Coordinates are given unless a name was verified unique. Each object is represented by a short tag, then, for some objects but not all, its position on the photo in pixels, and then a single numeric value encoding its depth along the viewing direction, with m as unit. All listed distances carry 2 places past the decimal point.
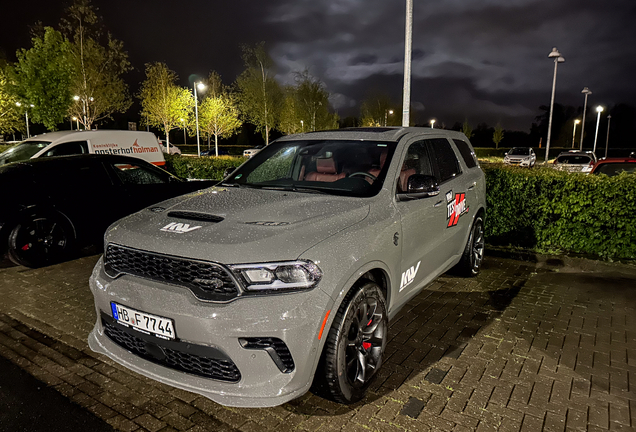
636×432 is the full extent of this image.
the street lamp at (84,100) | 27.12
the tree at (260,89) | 39.28
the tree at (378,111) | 62.22
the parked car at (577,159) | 18.78
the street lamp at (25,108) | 28.11
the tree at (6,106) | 28.51
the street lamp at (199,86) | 28.54
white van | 10.09
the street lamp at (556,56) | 21.77
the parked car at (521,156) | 27.30
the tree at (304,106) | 42.41
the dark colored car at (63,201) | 5.95
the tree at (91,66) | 25.67
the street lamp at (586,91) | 34.81
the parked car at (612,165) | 9.97
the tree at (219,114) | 40.16
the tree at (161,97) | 36.56
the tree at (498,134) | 63.78
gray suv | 2.42
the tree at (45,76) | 26.12
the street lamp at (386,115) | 60.72
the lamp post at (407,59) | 9.02
